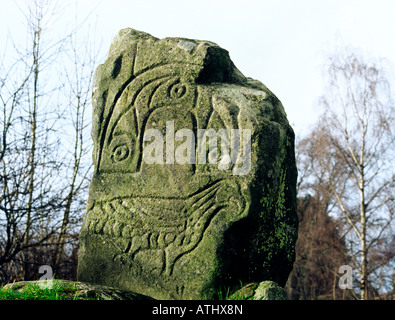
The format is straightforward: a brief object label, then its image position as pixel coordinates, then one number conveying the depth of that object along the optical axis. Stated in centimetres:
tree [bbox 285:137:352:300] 1599
